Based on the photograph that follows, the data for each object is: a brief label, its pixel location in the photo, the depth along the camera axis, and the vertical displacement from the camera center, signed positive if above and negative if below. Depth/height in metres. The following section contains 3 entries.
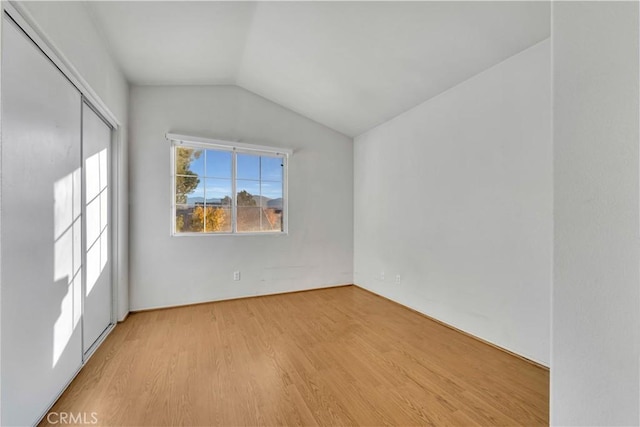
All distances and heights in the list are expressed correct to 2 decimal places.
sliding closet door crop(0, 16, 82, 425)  1.18 -0.10
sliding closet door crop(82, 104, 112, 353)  2.02 -0.11
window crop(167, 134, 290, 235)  3.22 +0.35
